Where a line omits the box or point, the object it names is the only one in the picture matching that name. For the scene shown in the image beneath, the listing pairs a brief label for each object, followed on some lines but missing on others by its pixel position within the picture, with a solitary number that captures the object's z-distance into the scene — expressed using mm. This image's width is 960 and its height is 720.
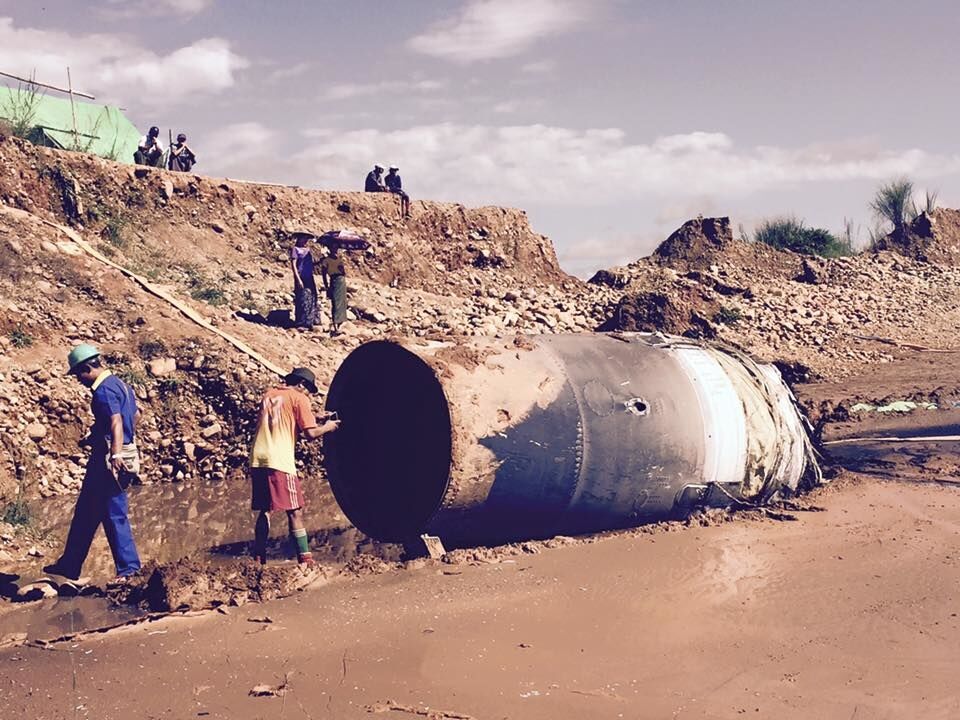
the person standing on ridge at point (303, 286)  13156
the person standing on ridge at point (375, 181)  20391
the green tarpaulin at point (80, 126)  17500
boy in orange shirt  6375
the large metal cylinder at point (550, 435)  6359
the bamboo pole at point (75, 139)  17306
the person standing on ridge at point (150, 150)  17797
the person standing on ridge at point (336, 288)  13688
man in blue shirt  6406
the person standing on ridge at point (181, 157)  18359
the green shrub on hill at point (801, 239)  27031
